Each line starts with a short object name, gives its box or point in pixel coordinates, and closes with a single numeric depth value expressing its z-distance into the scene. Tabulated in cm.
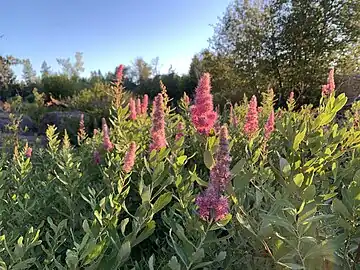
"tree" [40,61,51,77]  4296
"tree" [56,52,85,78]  4290
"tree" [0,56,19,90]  1800
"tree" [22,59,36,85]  3469
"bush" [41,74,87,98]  1853
